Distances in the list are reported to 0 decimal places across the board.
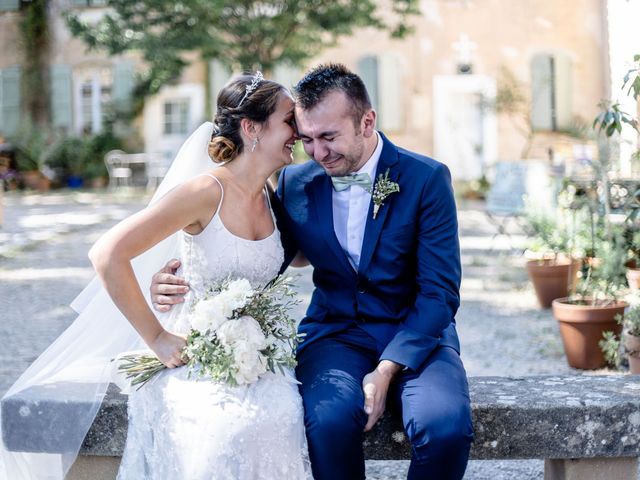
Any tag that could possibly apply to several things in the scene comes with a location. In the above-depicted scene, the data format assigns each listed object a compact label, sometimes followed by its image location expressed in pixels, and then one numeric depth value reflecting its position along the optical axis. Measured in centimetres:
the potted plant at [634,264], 642
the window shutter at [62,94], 2320
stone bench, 285
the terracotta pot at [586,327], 543
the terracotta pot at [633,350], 487
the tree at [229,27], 1670
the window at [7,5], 2334
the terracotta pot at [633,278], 648
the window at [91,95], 2330
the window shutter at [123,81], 2269
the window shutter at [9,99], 2356
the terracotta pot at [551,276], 717
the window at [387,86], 2114
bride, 266
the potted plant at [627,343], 491
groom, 288
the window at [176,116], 2264
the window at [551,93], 2048
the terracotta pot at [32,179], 2134
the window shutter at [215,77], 2222
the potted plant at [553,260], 716
